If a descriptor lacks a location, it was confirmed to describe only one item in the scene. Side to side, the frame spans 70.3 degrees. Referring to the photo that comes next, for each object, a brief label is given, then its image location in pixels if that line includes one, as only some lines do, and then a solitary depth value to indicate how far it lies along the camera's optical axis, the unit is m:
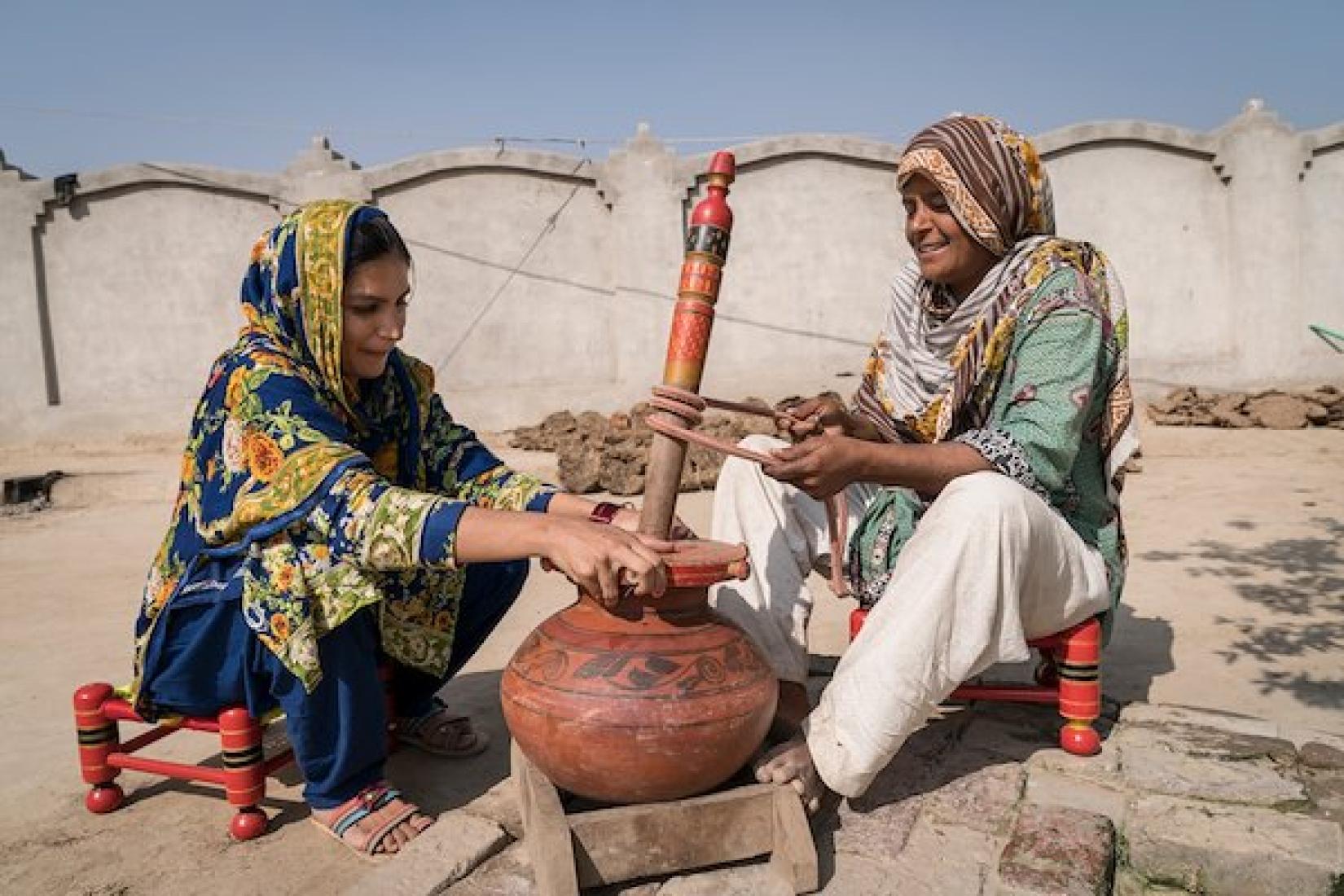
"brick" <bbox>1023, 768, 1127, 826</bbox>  2.25
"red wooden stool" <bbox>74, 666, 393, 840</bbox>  2.54
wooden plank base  1.96
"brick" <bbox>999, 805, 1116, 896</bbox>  1.91
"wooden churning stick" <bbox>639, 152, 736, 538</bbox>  2.09
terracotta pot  1.98
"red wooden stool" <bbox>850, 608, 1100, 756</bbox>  2.51
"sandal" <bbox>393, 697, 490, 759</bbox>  3.12
